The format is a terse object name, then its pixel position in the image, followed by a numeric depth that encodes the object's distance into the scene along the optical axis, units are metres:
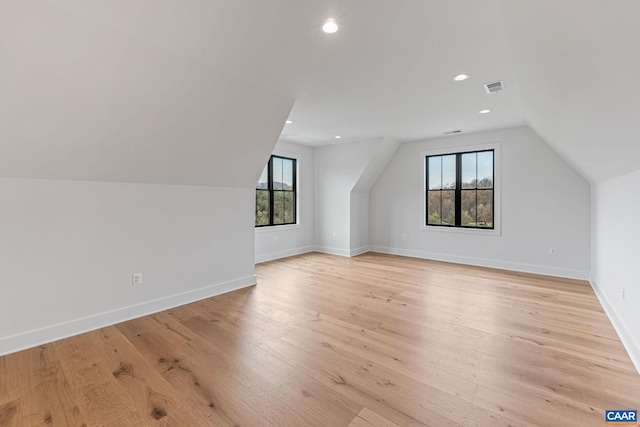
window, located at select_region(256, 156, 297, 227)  5.61
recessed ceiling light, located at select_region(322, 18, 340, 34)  1.87
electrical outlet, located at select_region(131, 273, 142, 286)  2.95
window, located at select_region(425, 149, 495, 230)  5.14
